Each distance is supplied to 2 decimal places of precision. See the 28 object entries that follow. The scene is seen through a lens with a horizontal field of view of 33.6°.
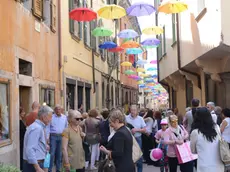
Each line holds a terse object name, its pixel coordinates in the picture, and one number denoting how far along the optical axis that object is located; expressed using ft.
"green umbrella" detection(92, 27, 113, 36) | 52.90
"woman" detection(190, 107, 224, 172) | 15.79
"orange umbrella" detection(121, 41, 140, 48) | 64.39
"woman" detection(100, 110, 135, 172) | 15.62
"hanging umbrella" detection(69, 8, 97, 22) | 41.67
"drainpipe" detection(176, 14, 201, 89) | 46.42
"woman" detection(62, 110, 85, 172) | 19.27
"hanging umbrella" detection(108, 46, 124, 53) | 66.69
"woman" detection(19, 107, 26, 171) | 27.45
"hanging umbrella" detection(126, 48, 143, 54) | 75.77
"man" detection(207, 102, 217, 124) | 31.21
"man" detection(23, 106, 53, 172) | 17.03
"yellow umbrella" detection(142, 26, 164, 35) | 53.36
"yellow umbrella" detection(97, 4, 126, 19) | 45.54
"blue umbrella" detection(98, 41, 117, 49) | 59.96
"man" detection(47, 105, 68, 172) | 30.19
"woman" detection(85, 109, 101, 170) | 33.22
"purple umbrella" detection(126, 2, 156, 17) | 45.29
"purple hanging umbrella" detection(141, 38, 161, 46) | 59.62
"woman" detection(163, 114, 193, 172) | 22.82
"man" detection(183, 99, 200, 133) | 30.37
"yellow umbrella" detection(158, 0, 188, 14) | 38.06
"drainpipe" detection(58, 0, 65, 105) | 40.78
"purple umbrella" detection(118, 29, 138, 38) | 60.29
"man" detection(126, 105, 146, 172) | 29.48
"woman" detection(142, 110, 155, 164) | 36.76
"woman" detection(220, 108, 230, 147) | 25.39
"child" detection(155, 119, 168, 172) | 26.06
